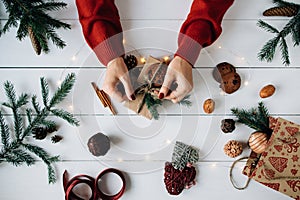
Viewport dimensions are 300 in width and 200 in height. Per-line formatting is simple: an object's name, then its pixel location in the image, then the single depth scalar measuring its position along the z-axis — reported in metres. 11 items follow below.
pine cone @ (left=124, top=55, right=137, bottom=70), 1.00
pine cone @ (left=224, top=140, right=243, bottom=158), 1.04
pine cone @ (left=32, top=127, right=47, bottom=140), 1.04
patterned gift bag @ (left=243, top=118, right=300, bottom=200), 1.00
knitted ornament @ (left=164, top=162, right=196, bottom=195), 1.04
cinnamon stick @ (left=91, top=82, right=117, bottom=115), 1.05
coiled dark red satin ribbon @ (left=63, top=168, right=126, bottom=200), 1.05
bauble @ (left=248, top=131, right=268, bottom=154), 1.01
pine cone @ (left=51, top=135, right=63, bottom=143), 1.05
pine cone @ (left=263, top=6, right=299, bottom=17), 1.04
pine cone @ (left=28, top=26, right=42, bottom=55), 1.02
